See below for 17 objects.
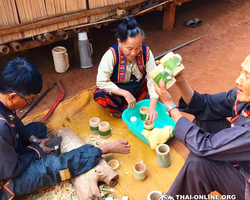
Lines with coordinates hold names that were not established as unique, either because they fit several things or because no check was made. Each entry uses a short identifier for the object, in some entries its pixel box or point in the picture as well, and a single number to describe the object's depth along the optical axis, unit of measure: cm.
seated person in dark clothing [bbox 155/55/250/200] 152
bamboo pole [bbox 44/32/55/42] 345
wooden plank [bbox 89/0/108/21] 370
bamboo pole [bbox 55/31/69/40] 354
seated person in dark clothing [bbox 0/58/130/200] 185
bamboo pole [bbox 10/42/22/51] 328
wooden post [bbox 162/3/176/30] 526
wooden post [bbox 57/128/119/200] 210
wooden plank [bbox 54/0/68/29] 341
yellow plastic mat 226
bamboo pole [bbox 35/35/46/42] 345
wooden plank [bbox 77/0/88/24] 359
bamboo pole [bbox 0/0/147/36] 313
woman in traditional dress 249
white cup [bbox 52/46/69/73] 385
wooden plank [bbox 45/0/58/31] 334
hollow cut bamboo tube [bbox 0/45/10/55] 319
